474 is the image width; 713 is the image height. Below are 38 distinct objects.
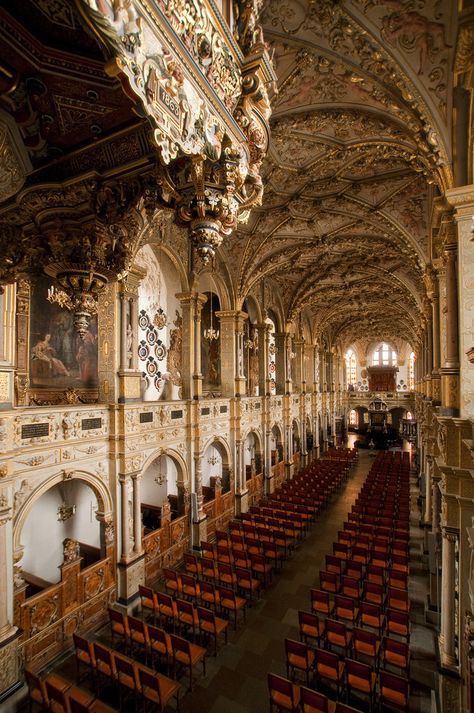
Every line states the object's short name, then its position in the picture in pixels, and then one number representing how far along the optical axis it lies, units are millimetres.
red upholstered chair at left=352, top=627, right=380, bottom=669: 6902
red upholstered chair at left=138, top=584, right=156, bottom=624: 8375
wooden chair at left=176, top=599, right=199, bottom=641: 7676
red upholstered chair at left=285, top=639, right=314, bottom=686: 6637
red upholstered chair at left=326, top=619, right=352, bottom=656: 7184
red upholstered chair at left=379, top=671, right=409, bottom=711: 5871
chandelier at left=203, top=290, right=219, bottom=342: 13173
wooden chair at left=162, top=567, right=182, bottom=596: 9066
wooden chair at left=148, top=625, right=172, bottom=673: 6792
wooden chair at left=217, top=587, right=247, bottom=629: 8266
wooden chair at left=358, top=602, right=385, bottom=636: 7758
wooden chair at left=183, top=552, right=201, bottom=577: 10031
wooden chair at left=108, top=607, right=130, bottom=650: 7445
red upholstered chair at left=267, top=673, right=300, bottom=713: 5738
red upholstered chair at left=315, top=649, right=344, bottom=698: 6350
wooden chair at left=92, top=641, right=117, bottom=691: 6301
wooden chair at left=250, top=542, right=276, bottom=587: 10023
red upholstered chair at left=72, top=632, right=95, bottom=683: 6586
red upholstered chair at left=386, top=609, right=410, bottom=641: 7472
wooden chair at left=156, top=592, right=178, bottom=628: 7984
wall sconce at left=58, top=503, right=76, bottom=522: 9820
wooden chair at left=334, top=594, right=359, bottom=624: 8105
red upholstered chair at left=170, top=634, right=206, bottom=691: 6598
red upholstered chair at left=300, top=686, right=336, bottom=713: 5418
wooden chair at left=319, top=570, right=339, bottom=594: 9299
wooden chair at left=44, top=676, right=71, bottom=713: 5523
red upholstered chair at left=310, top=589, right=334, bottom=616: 8250
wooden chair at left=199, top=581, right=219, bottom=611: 8523
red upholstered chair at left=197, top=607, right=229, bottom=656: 7430
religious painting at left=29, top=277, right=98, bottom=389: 8805
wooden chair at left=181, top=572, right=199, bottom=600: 8828
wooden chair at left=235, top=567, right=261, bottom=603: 9180
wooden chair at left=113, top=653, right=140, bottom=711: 6000
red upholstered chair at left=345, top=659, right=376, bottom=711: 6098
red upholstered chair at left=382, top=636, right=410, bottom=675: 6709
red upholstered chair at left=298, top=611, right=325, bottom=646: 7500
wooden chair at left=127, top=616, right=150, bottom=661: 7119
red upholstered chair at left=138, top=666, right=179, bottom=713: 5773
